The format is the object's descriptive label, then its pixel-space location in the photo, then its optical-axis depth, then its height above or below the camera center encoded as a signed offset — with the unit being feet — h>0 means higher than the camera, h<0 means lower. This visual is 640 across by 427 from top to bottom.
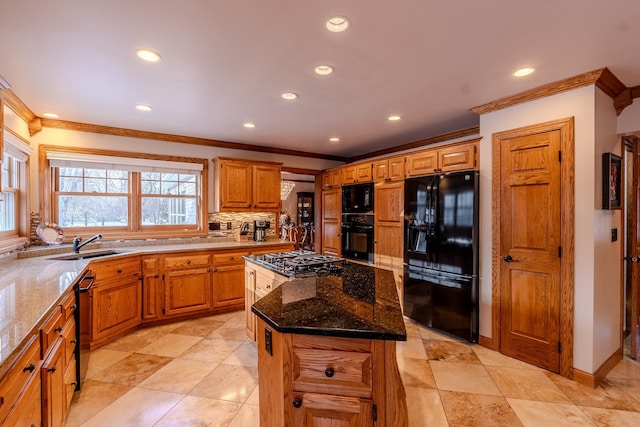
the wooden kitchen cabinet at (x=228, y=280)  12.98 -2.96
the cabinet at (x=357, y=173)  14.03 +1.80
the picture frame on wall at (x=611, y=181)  7.98 +0.79
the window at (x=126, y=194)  12.08 +0.78
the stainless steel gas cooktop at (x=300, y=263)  7.64 -1.41
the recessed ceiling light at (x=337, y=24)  5.48 +3.43
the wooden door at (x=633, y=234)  9.72 -0.78
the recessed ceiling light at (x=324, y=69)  7.30 +3.44
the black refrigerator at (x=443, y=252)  9.98 -1.45
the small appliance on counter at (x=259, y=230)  15.34 -0.95
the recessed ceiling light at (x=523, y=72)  7.38 +3.40
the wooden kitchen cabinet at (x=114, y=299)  9.82 -3.00
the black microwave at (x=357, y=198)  13.97 +0.61
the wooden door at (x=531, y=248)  8.36 -1.08
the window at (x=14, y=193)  9.39 +0.64
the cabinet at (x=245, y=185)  14.06 +1.26
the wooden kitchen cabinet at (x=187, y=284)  12.03 -2.91
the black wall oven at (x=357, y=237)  13.96 -1.23
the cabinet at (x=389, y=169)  12.49 +1.76
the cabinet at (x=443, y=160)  10.23 +1.84
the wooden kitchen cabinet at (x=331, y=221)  15.89 -0.54
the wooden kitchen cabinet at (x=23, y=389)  3.36 -2.17
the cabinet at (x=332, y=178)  15.92 +1.77
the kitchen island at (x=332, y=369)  4.00 -2.13
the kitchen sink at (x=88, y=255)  10.32 -1.55
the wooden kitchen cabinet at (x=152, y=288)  11.64 -2.93
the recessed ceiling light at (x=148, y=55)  6.55 +3.42
